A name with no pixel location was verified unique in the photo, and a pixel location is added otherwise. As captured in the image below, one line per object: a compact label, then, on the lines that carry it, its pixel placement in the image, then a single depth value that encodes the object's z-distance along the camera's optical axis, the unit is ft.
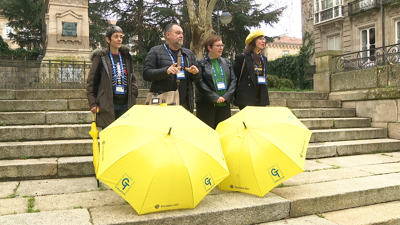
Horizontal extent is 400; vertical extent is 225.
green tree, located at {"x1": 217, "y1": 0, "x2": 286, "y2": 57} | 68.69
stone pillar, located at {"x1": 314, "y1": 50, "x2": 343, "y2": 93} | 31.37
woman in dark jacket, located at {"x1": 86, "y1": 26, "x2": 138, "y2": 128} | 13.51
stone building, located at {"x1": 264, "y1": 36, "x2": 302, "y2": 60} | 149.69
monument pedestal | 37.35
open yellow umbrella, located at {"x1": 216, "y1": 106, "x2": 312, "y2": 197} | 11.43
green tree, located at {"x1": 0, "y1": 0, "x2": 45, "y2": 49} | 70.74
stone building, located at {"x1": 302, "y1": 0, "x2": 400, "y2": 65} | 71.87
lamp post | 51.26
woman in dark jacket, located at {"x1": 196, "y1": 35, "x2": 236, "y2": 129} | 15.23
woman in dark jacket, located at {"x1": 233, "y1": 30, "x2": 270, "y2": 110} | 16.43
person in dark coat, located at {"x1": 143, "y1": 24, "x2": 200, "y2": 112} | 14.15
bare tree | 32.18
